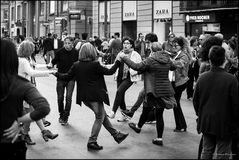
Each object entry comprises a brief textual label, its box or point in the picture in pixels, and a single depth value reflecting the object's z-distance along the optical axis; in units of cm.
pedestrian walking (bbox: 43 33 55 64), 2456
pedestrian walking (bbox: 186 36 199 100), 1437
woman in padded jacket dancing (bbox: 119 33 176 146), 784
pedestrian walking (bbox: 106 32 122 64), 1574
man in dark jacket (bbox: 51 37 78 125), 986
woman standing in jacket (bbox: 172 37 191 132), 904
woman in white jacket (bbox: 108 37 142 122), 997
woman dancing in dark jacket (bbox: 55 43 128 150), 745
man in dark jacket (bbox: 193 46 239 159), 508
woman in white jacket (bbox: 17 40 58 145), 755
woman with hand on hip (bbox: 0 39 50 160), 355
